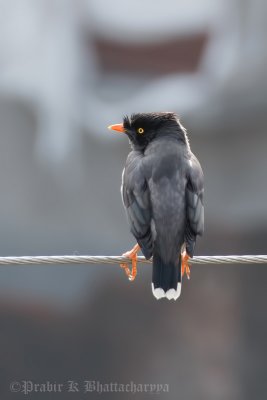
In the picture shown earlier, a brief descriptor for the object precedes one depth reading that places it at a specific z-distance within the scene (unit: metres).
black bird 12.35
